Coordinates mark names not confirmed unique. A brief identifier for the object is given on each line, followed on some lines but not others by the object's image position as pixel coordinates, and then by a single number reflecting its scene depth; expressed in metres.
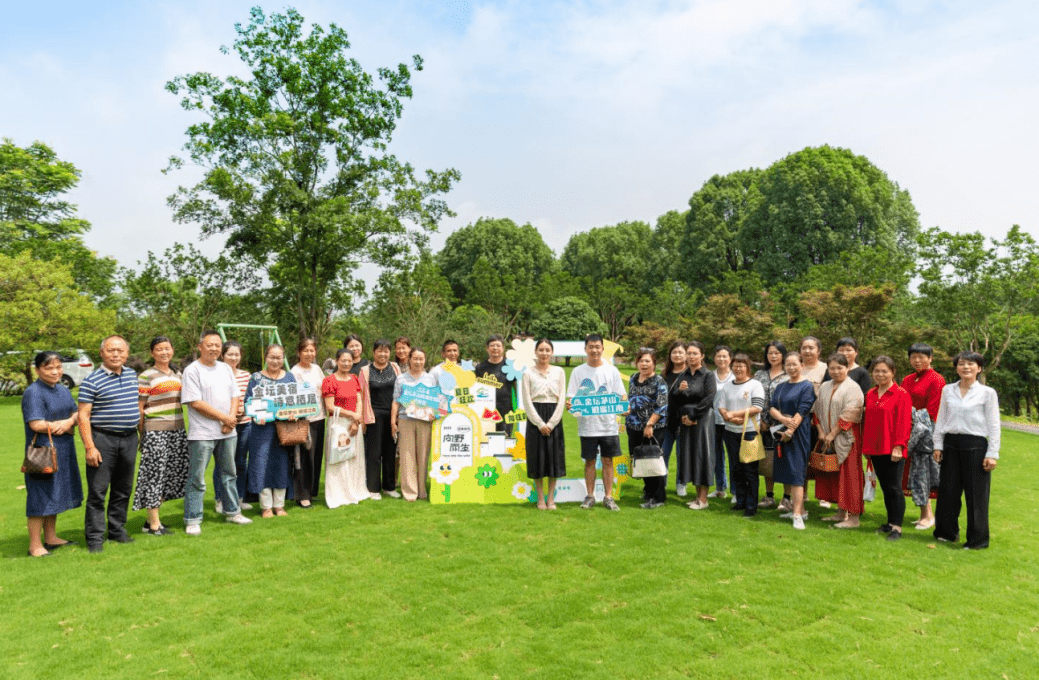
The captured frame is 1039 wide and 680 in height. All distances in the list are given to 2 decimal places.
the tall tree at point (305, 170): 21.12
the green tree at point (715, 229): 36.16
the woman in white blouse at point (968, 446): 5.40
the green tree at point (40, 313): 20.50
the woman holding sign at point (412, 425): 7.14
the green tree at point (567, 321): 38.41
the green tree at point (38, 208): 28.11
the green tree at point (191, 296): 23.59
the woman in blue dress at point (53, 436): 4.92
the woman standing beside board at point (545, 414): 6.60
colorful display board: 7.13
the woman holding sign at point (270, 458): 6.32
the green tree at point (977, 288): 16.72
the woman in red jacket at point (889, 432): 5.61
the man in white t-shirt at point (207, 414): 5.68
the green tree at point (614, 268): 44.28
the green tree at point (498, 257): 47.41
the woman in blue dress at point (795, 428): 6.04
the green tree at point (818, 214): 30.48
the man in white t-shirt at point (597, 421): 6.62
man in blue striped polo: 5.14
